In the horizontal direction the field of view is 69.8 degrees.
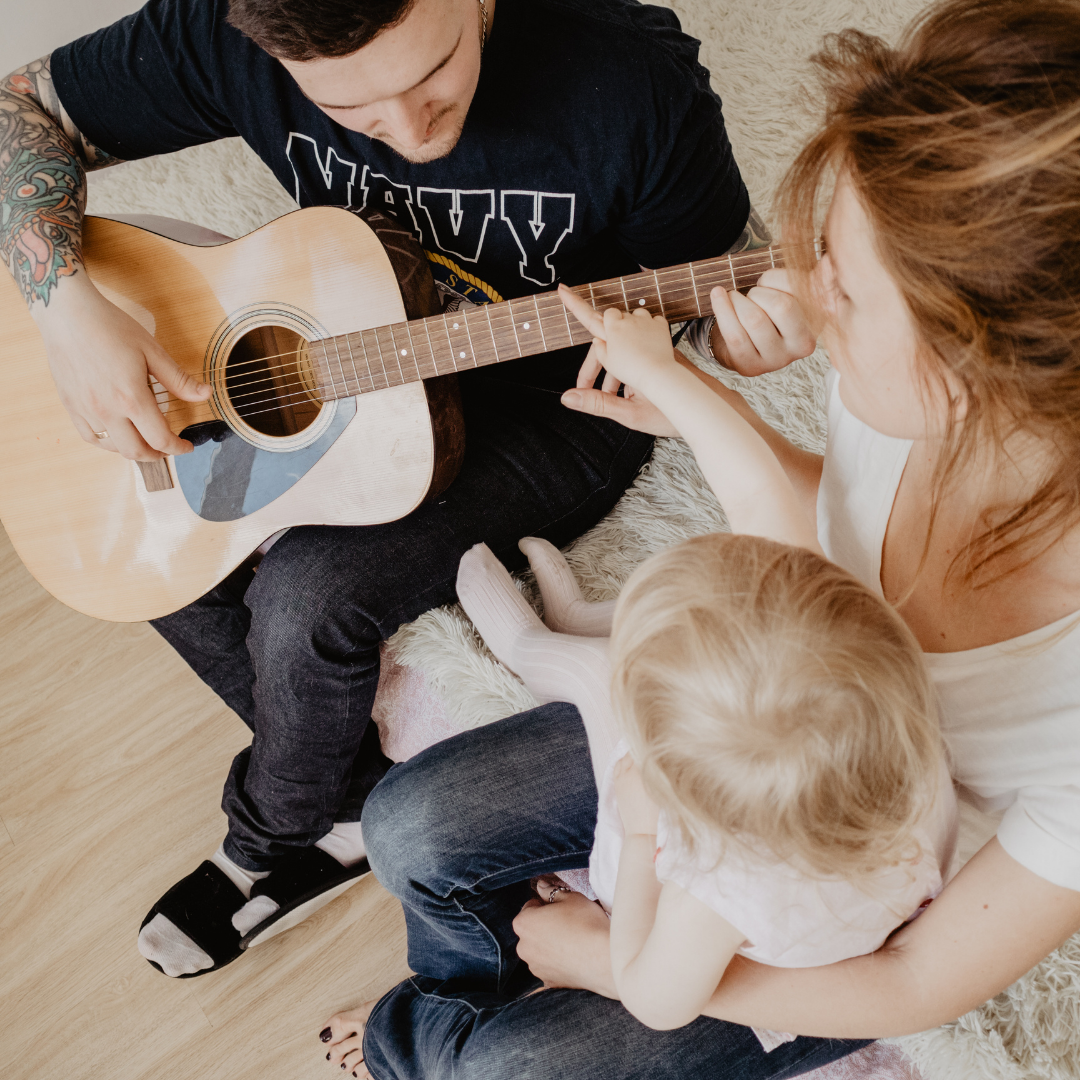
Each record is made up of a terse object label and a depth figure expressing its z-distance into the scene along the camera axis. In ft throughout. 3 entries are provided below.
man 2.73
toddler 1.73
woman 1.38
